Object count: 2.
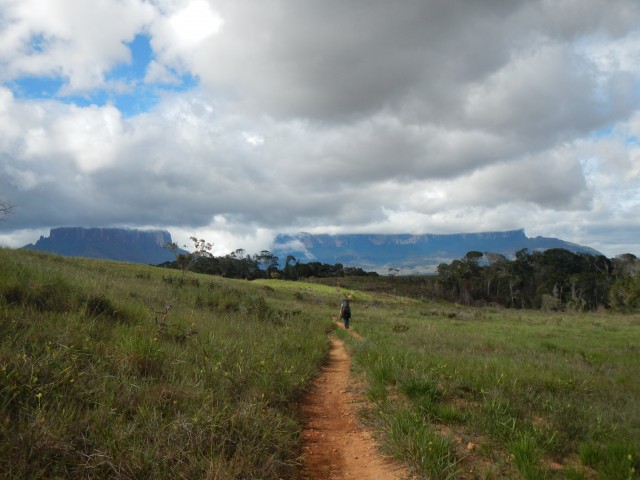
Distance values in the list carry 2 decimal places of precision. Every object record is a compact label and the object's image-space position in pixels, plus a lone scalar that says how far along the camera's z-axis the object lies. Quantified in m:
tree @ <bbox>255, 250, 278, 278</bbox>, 123.98
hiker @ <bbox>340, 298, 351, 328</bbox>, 19.08
